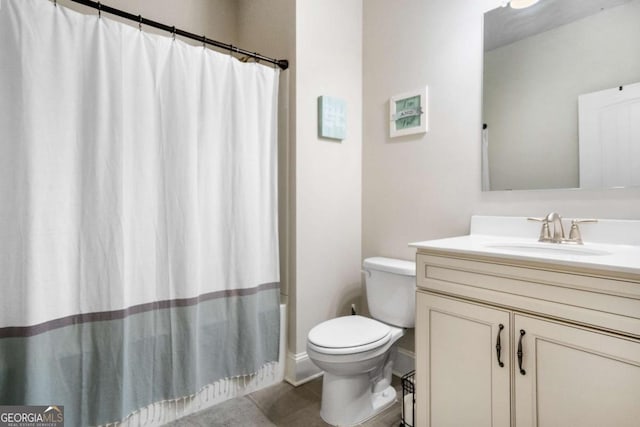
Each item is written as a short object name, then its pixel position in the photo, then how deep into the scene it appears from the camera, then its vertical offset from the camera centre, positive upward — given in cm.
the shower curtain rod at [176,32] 137 +86
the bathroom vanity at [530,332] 91 -40
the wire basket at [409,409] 152 -93
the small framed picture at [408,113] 191 +57
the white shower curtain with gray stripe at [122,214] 120 -1
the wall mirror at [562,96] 132 +49
